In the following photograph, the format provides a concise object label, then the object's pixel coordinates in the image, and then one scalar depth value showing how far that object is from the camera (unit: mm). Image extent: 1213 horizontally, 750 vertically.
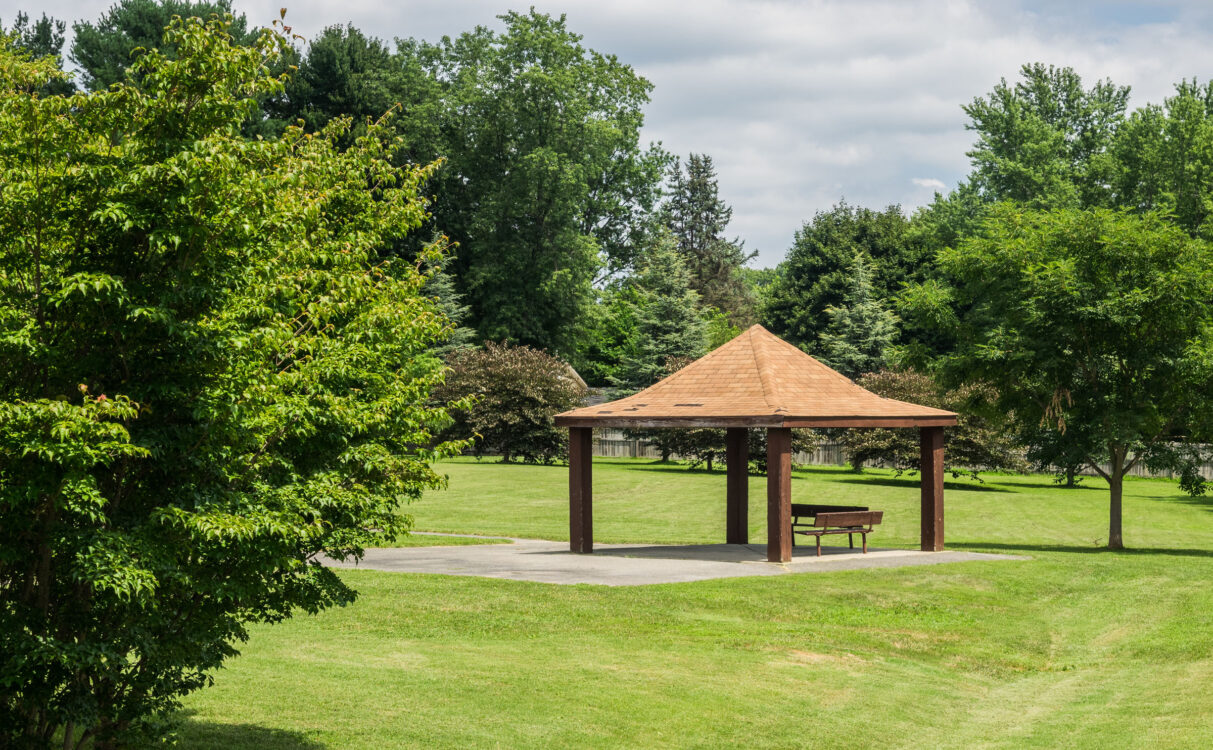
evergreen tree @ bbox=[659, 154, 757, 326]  108438
